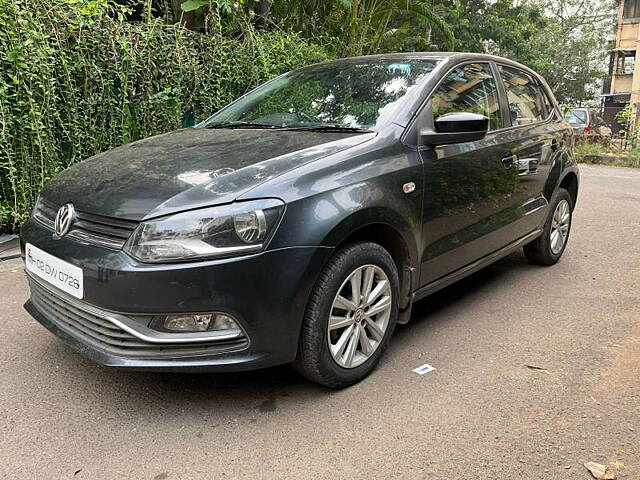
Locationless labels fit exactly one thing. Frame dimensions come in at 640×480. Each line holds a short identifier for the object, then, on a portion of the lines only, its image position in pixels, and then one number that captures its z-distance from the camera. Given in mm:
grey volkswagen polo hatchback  2348
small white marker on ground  3055
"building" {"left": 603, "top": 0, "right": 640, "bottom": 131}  30406
